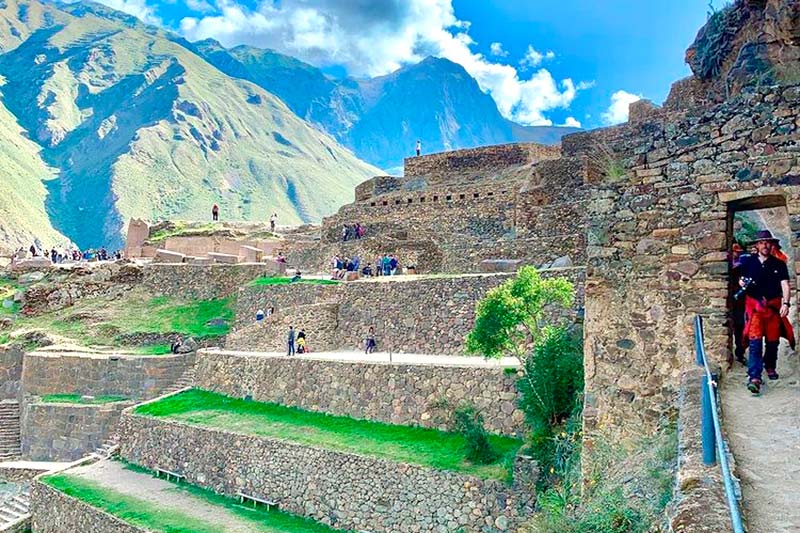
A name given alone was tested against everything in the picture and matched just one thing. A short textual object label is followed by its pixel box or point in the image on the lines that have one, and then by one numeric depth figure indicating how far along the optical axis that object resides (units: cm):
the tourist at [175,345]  2633
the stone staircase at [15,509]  2064
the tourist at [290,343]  2234
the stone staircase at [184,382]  2461
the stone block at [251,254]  3419
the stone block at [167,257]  3390
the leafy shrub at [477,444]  1359
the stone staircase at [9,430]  2534
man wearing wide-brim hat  670
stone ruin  693
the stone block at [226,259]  3269
